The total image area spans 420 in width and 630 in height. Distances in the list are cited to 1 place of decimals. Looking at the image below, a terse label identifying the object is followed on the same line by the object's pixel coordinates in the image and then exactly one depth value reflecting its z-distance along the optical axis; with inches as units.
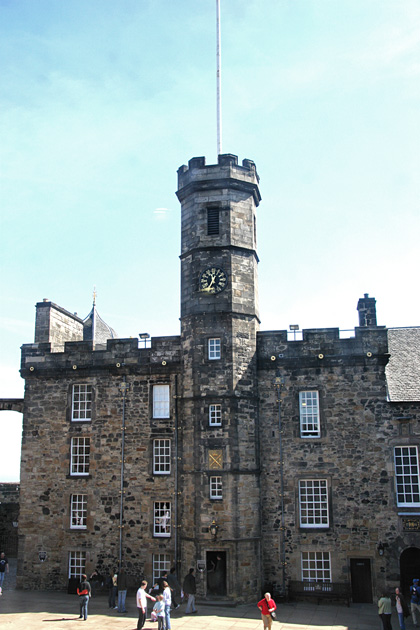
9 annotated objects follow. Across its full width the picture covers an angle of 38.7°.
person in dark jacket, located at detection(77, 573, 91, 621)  759.7
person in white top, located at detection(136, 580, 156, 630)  690.8
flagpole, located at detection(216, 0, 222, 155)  993.5
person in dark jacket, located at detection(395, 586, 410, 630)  735.1
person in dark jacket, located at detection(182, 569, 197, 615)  786.2
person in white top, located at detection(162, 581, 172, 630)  679.1
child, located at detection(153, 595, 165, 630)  668.1
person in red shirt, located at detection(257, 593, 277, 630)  654.5
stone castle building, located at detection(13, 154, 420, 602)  879.1
